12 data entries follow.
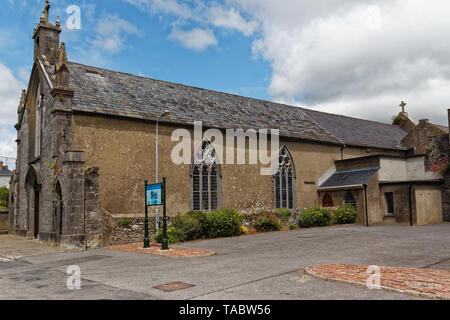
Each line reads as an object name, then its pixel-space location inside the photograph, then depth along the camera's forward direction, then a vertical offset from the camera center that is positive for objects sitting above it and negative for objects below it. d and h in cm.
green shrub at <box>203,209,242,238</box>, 1986 -154
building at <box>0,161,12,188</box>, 6543 +393
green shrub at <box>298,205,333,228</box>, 2425 -157
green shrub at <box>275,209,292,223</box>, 2355 -126
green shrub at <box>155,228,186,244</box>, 1836 -192
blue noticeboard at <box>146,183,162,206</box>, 1552 +9
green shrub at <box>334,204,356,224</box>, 2486 -147
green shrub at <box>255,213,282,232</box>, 2244 -175
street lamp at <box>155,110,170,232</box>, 1914 +81
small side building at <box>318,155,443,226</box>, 2327 +12
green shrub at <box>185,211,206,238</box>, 1947 -116
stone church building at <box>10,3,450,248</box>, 1806 +190
